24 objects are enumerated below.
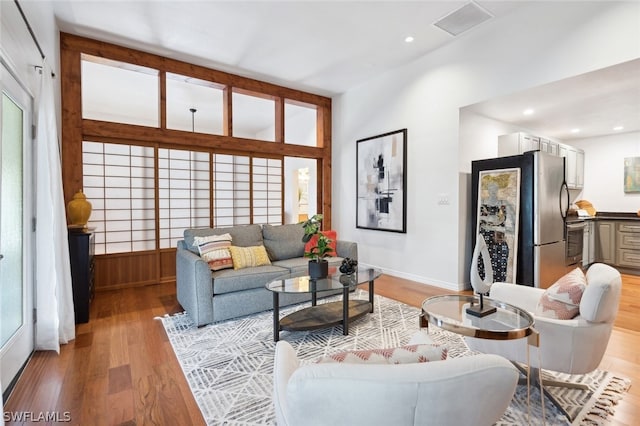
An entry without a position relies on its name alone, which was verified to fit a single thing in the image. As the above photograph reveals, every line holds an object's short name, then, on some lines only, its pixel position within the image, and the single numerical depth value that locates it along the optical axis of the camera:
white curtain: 2.49
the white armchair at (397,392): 0.78
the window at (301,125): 6.98
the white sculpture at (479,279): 1.76
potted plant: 3.02
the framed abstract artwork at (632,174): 5.32
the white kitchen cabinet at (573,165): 5.26
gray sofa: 2.93
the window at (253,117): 6.29
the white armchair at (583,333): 1.64
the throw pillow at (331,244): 3.86
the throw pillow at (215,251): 3.26
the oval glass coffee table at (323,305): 2.68
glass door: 2.04
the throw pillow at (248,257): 3.40
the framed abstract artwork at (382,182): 4.82
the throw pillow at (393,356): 0.95
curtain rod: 2.06
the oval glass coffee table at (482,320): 1.53
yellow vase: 3.30
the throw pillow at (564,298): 1.78
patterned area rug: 1.75
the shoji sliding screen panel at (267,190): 5.79
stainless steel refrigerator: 3.53
